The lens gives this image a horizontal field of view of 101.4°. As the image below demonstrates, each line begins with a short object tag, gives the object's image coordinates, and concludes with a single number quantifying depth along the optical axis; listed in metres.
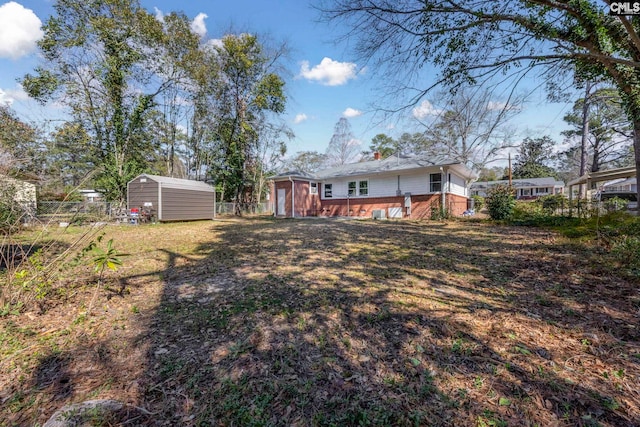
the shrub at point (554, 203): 10.49
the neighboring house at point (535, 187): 33.94
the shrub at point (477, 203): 17.81
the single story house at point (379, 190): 13.95
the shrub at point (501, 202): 11.23
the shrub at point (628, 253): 3.91
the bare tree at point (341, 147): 32.09
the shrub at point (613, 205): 8.94
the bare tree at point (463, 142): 21.75
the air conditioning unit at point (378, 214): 14.58
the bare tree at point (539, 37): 4.14
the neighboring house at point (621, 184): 26.28
